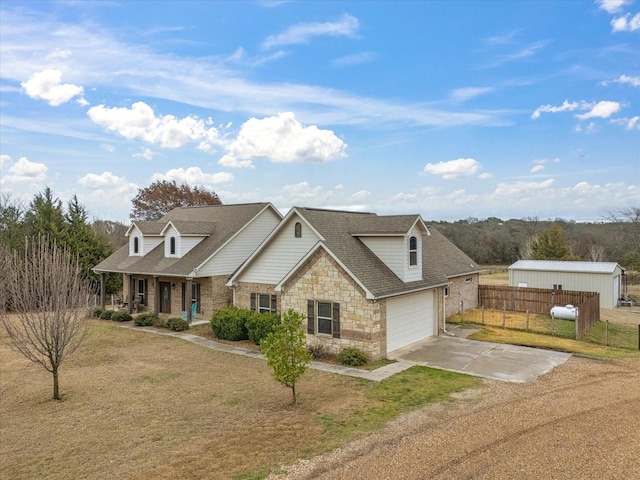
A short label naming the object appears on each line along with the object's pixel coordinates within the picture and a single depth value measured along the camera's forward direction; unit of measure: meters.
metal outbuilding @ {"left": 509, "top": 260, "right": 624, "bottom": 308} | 31.47
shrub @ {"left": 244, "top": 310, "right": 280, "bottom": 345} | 18.50
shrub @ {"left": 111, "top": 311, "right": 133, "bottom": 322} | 25.20
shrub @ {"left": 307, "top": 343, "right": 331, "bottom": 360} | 16.45
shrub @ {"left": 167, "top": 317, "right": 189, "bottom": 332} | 22.05
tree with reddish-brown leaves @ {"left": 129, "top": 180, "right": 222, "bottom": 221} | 52.62
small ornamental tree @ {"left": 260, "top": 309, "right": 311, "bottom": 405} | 11.15
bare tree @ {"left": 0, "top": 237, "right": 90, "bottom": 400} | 12.02
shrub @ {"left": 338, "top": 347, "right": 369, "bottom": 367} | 15.27
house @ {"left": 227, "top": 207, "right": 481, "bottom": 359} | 16.16
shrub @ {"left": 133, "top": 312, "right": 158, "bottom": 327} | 23.61
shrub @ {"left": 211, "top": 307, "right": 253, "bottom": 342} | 19.55
